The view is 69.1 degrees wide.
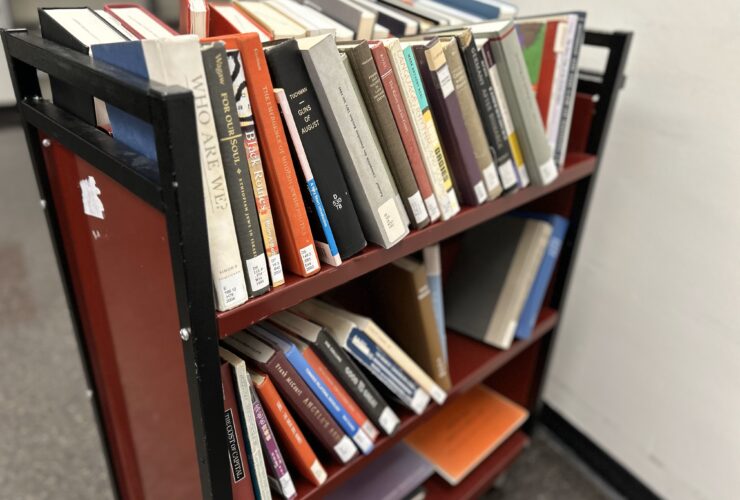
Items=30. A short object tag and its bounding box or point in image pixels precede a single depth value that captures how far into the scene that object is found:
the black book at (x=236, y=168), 0.54
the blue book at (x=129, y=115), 0.54
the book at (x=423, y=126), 0.72
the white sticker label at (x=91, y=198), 0.69
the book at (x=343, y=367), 0.79
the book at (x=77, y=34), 0.65
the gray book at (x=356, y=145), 0.64
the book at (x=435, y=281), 1.00
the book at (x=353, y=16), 0.89
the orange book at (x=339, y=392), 0.78
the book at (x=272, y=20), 0.79
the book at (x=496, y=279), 1.17
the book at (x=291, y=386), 0.73
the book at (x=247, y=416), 0.68
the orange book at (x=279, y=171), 0.59
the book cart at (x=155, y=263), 0.54
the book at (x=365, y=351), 0.82
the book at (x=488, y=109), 0.81
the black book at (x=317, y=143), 0.62
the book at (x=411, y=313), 0.93
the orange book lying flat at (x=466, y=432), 1.25
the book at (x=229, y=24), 0.75
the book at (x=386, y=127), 0.69
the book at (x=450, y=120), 0.76
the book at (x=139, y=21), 0.67
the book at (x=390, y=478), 1.12
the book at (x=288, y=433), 0.73
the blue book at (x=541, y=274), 1.17
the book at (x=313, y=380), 0.75
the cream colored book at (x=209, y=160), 0.51
